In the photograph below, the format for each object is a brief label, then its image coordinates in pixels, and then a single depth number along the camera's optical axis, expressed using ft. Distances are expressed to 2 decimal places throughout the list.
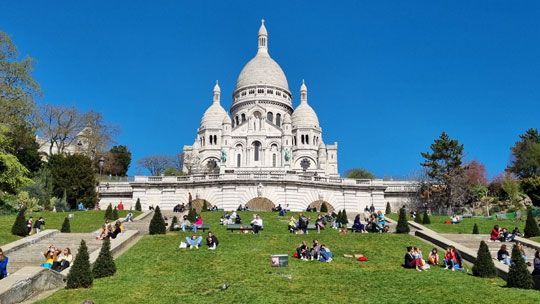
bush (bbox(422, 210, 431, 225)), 122.62
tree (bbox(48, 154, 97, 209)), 164.45
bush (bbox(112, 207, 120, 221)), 125.29
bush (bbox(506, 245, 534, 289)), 56.13
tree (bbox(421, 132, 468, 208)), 184.44
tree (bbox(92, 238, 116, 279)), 60.70
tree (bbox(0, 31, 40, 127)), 116.37
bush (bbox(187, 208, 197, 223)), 112.37
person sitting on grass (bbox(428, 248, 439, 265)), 72.02
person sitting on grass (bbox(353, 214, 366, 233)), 100.63
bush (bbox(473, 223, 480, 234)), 103.55
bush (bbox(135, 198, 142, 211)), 155.74
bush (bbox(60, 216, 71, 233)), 99.50
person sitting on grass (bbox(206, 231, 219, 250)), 79.61
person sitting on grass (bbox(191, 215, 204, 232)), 98.60
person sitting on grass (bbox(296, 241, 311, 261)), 72.28
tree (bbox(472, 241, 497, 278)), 63.46
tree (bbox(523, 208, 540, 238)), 98.99
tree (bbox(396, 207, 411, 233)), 100.32
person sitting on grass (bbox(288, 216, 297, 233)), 98.32
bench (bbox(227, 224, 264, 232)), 98.05
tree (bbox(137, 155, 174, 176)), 315.99
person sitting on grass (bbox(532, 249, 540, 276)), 59.89
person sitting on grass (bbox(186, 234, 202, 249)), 81.71
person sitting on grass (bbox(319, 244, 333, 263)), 71.26
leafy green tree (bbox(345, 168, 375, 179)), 312.71
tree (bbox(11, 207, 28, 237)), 93.97
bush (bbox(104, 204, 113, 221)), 124.26
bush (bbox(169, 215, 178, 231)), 102.32
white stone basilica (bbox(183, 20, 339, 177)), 277.85
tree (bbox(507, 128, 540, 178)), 211.00
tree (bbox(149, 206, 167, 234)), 95.40
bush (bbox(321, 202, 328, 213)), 153.28
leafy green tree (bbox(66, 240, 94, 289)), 55.21
